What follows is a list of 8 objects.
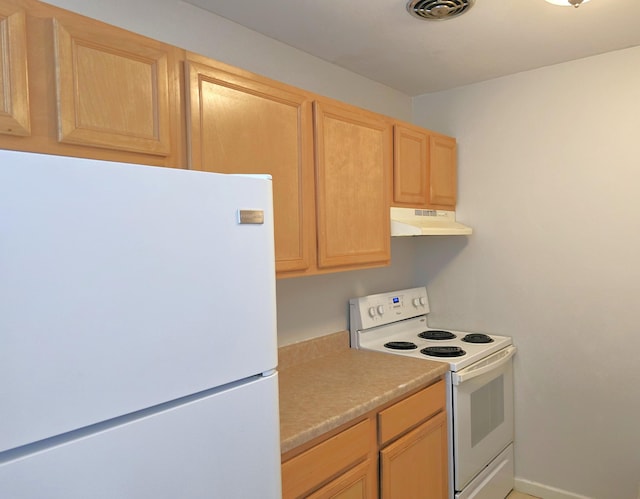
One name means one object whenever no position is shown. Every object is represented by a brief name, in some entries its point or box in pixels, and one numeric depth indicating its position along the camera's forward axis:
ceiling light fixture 1.78
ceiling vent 1.81
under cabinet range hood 2.33
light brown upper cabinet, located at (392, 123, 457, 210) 2.38
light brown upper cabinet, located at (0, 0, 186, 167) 1.08
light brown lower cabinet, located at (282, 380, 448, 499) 1.56
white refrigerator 0.71
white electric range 2.23
